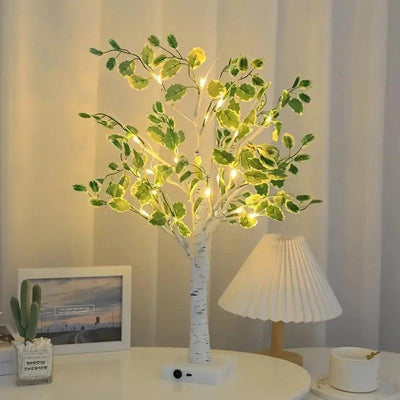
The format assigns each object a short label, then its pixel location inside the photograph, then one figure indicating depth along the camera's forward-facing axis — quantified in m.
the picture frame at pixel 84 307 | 1.33
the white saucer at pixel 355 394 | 1.25
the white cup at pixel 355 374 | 1.26
